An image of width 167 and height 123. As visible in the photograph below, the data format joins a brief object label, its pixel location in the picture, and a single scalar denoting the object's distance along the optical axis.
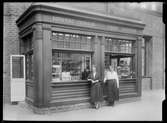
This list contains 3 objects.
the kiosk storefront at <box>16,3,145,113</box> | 6.80
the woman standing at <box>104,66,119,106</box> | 8.25
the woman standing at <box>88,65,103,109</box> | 7.68
